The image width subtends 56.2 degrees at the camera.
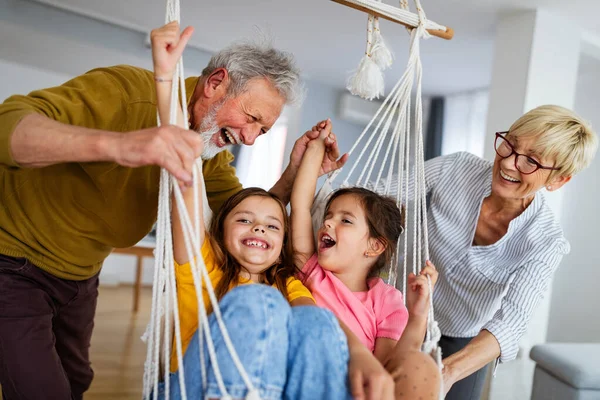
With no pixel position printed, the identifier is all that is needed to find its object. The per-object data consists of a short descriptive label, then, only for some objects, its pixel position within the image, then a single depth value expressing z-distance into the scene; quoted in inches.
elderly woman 59.1
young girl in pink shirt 57.1
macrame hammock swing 40.5
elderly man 47.0
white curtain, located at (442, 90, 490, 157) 223.1
